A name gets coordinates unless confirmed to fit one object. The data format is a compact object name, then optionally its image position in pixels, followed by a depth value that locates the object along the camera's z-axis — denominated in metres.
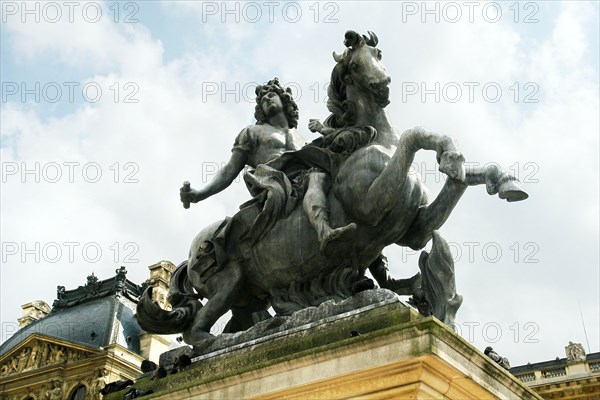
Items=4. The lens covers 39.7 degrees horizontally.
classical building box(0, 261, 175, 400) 46.41
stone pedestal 4.84
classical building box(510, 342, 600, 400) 34.81
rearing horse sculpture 6.11
